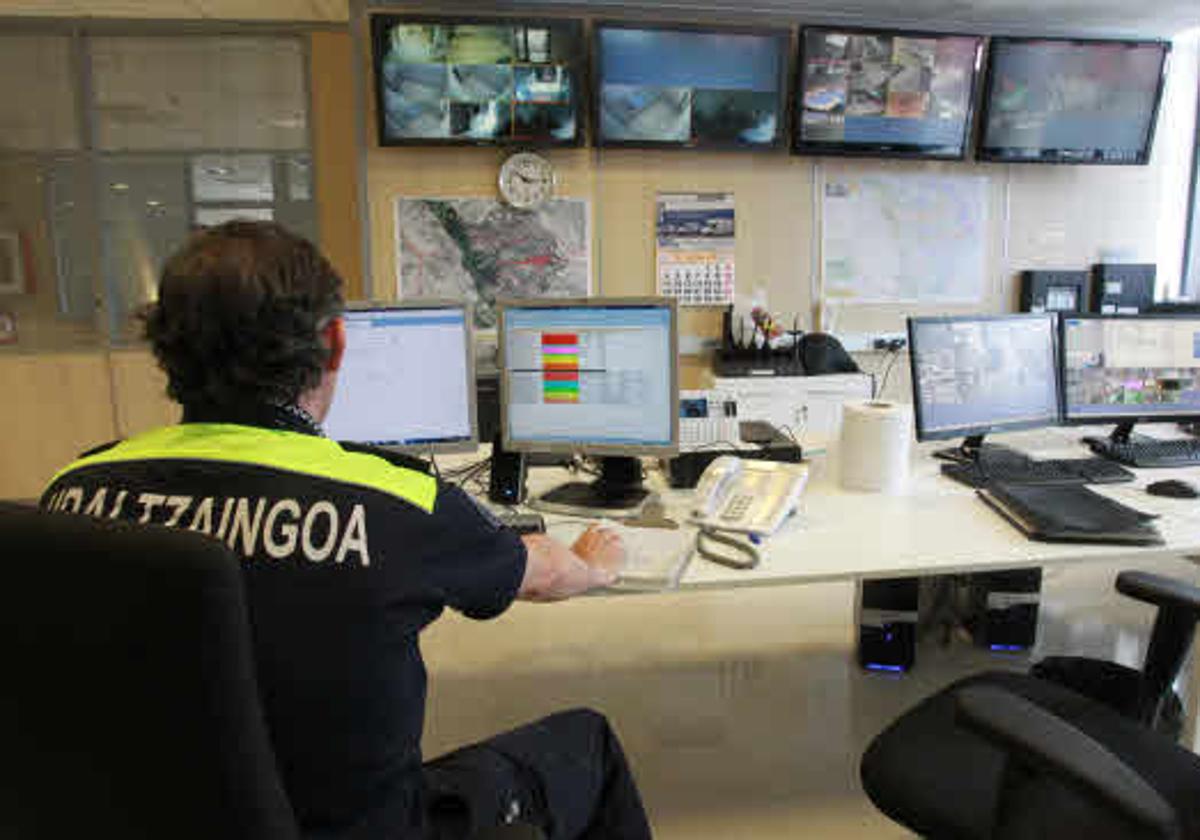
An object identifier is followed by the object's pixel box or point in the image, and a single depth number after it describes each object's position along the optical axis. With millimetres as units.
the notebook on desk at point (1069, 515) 1602
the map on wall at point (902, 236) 4273
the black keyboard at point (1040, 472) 1986
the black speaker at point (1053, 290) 4441
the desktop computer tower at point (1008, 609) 2484
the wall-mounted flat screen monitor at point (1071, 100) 4031
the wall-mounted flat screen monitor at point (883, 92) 3910
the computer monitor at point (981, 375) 2029
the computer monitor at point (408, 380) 1830
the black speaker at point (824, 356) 3873
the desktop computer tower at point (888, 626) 2367
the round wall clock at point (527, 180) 3965
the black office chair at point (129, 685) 604
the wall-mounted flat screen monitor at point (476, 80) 3637
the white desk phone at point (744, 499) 1660
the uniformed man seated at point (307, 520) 801
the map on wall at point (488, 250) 3986
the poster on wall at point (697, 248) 4148
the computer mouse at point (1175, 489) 1896
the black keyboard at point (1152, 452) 2139
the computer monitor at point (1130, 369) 2205
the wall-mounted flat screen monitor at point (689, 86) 3805
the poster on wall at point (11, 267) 4098
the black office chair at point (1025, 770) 915
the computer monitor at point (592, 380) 1807
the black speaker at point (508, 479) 1905
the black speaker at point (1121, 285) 4473
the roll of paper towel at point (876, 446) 1938
